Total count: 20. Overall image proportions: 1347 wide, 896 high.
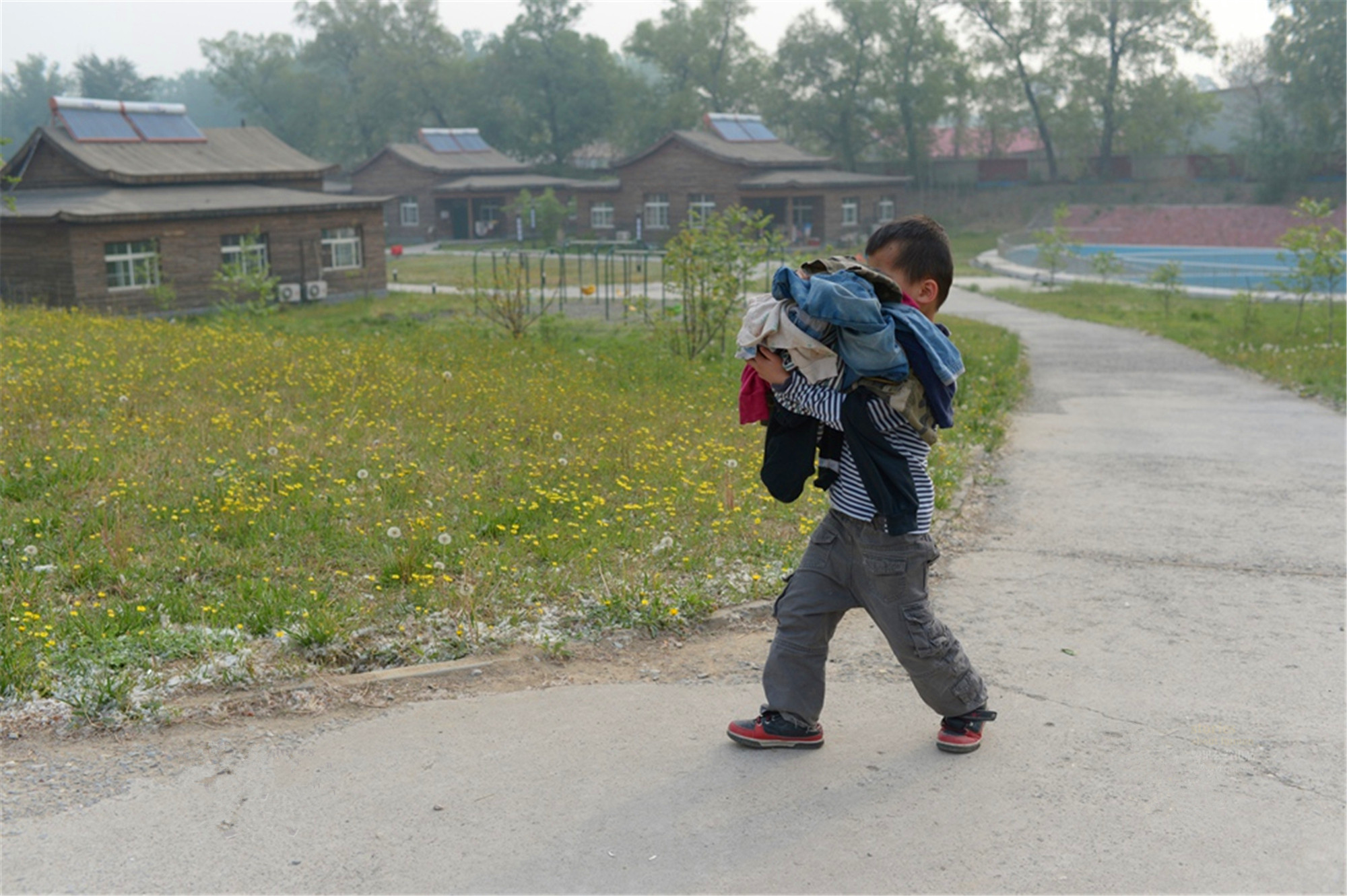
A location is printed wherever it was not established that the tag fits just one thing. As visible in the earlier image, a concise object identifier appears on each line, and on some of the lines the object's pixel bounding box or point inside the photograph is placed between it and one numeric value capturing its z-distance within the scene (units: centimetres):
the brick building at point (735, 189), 5447
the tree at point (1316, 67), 5816
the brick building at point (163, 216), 2577
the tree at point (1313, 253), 2147
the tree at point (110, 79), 8919
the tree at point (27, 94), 10612
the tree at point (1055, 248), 3781
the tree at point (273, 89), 8044
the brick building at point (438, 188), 6053
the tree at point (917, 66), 6738
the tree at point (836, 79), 6850
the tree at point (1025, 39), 6612
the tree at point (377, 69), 7638
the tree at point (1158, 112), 6397
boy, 396
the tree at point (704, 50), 7475
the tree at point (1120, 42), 6381
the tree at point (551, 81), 7312
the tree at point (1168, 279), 2806
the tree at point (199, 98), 13200
